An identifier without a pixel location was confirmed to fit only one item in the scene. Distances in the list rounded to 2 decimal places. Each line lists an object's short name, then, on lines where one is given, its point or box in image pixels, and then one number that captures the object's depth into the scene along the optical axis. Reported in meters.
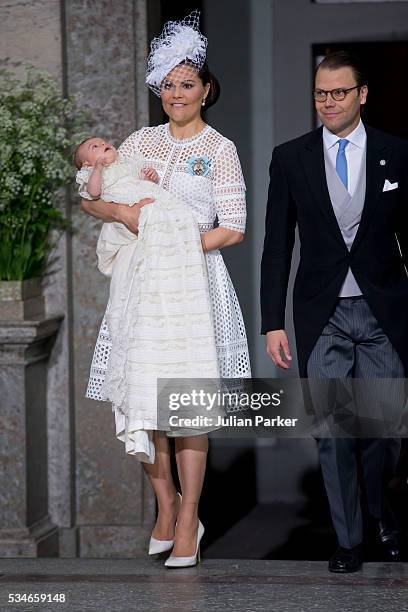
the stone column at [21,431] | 11.25
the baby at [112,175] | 8.95
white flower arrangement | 11.13
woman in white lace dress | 8.95
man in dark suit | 8.66
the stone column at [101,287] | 11.47
